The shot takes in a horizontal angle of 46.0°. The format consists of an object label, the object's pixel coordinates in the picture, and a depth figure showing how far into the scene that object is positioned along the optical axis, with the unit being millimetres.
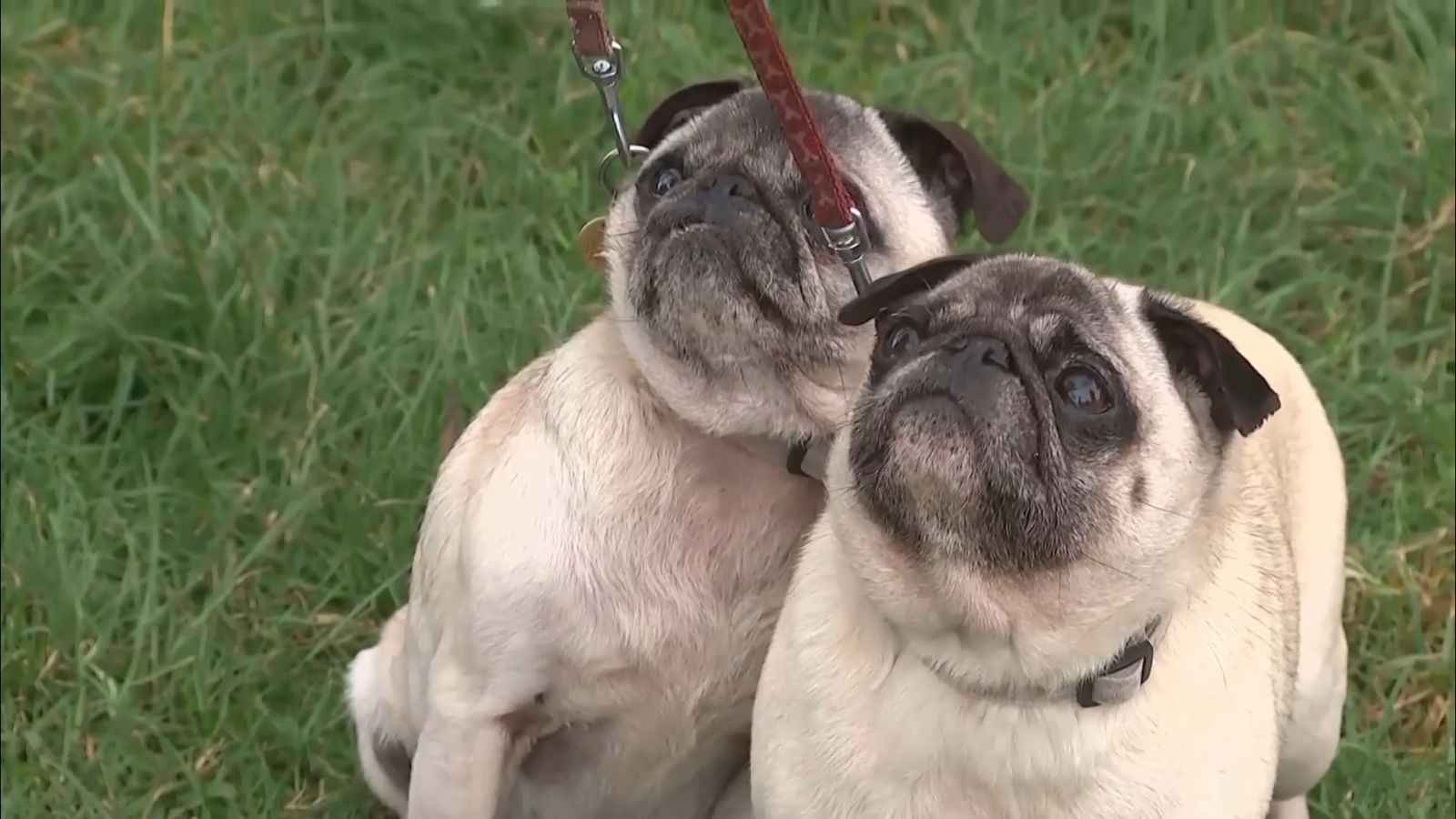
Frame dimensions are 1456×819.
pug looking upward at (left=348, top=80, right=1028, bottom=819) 3078
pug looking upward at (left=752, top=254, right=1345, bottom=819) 2516
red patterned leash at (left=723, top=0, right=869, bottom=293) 2756
